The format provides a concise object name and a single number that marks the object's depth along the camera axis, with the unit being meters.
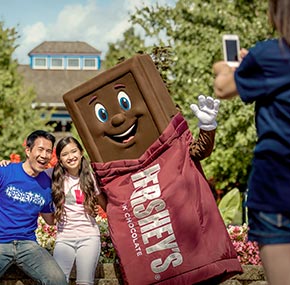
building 36.66
